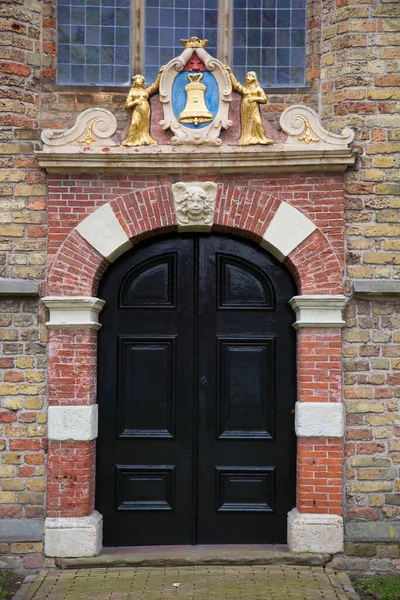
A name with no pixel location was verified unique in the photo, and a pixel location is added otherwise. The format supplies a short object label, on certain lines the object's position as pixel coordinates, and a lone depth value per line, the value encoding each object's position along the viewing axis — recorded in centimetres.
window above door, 734
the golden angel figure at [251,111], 686
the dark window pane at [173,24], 739
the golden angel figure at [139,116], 689
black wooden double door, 703
